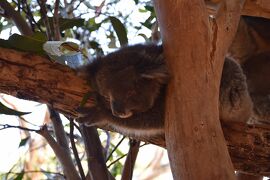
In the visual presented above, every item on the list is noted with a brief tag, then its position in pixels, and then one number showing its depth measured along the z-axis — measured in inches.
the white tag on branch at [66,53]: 86.3
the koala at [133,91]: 91.8
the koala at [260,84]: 106.7
